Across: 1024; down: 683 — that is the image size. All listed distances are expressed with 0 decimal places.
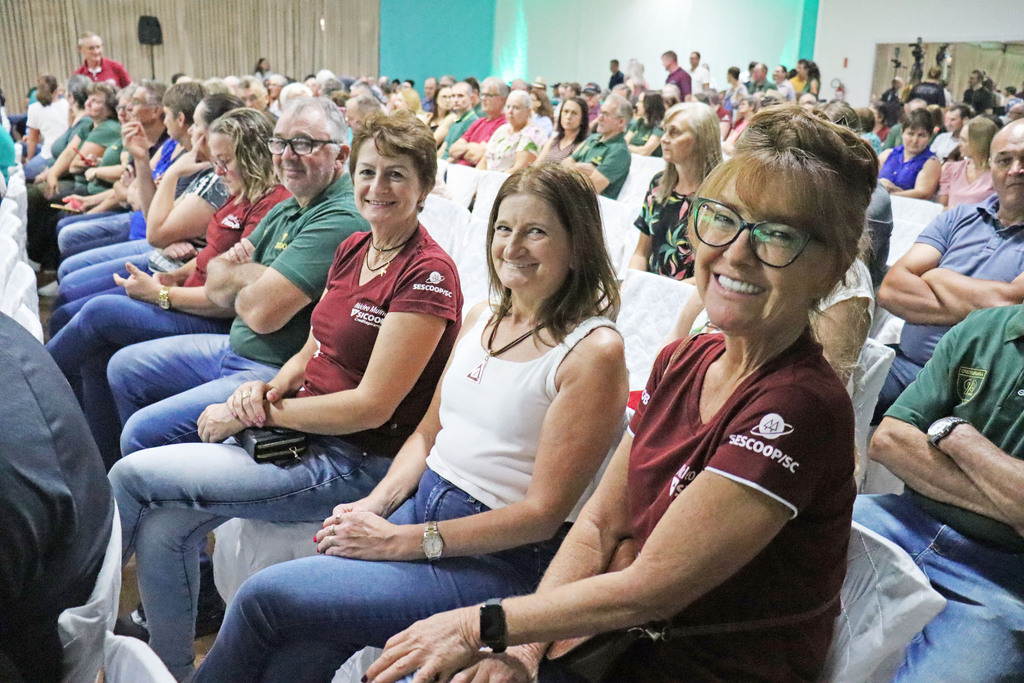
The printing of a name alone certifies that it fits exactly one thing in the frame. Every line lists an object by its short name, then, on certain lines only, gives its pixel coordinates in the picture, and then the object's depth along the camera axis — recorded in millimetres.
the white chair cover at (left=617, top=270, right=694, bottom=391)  2479
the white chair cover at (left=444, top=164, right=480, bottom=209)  4832
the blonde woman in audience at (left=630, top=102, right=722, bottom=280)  3145
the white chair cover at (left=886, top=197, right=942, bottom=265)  3496
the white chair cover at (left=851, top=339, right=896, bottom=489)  2002
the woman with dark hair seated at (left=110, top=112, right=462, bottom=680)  1965
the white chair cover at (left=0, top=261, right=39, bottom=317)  2006
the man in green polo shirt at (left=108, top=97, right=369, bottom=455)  2367
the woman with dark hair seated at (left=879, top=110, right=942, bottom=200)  5969
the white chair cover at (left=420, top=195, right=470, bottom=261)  3293
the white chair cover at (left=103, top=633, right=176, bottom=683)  966
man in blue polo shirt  2480
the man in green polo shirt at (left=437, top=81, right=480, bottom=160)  8266
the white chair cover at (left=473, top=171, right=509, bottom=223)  4344
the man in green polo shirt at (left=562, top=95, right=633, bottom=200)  5413
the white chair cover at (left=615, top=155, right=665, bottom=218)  5332
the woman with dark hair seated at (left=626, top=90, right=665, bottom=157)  7523
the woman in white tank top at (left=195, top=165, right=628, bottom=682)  1476
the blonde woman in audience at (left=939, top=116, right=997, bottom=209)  4500
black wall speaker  14859
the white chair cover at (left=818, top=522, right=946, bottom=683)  1117
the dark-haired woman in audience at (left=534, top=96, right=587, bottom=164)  6168
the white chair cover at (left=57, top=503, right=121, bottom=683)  1135
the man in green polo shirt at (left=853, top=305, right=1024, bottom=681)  1531
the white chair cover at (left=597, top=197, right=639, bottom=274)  3557
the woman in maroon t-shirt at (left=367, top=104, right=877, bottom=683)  1092
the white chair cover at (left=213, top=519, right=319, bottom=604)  2041
